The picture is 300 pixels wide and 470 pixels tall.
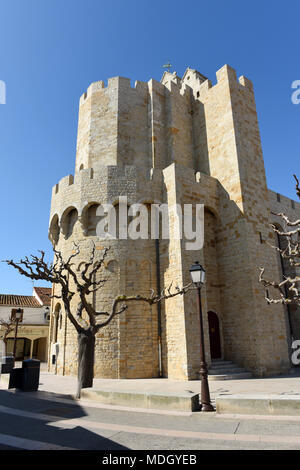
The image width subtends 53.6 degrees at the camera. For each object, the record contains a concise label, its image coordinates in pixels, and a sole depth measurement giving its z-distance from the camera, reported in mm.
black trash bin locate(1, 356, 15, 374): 12758
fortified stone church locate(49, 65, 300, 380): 13836
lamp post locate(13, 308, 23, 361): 15356
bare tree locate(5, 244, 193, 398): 9203
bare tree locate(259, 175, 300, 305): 8352
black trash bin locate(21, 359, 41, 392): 9789
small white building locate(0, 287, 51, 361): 27875
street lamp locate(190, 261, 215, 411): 6962
